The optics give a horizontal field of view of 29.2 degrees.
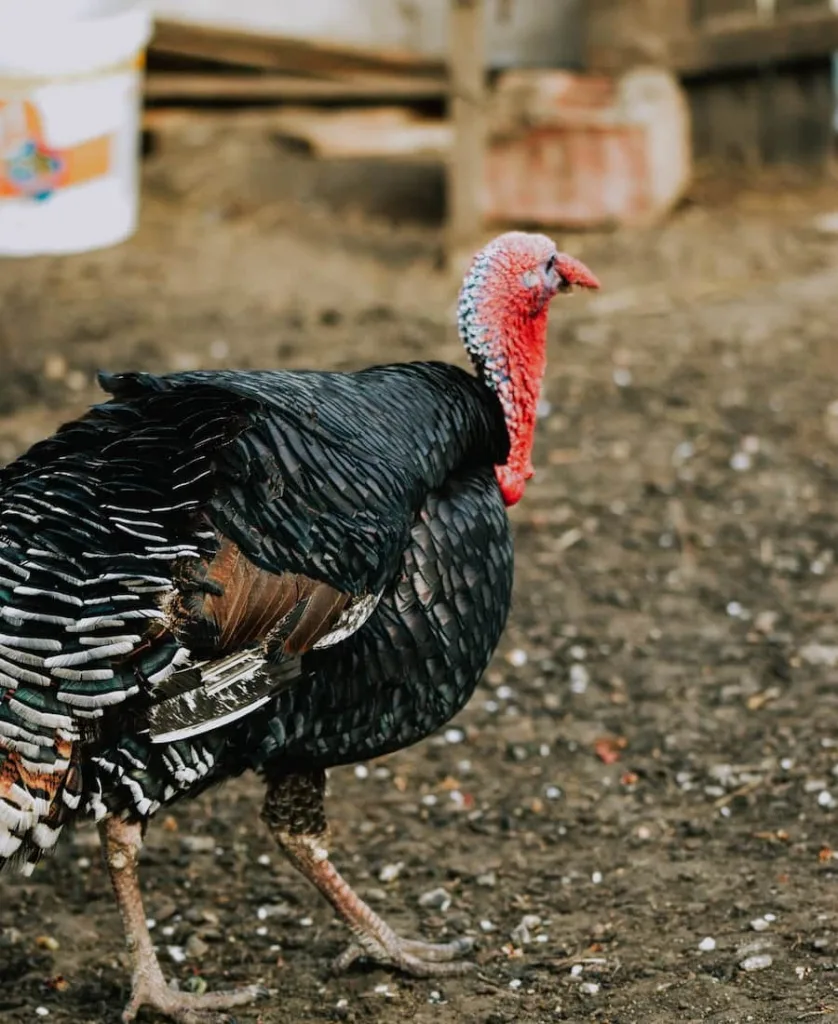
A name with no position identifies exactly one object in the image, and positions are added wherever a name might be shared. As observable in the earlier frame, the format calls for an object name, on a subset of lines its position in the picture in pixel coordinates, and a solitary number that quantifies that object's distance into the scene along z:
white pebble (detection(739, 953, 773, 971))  3.16
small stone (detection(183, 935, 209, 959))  3.48
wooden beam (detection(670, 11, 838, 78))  8.18
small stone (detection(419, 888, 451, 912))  3.66
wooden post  7.58
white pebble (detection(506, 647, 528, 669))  4.67
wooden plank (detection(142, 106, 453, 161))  8.73
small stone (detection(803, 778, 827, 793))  3.91
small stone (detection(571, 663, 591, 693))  4.54
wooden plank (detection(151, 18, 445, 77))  8.37
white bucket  6.17
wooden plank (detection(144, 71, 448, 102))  8.18
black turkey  2.69
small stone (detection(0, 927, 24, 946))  3.51
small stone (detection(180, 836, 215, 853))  3.88
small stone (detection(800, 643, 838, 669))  4.56
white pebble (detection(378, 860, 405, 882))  3.78
